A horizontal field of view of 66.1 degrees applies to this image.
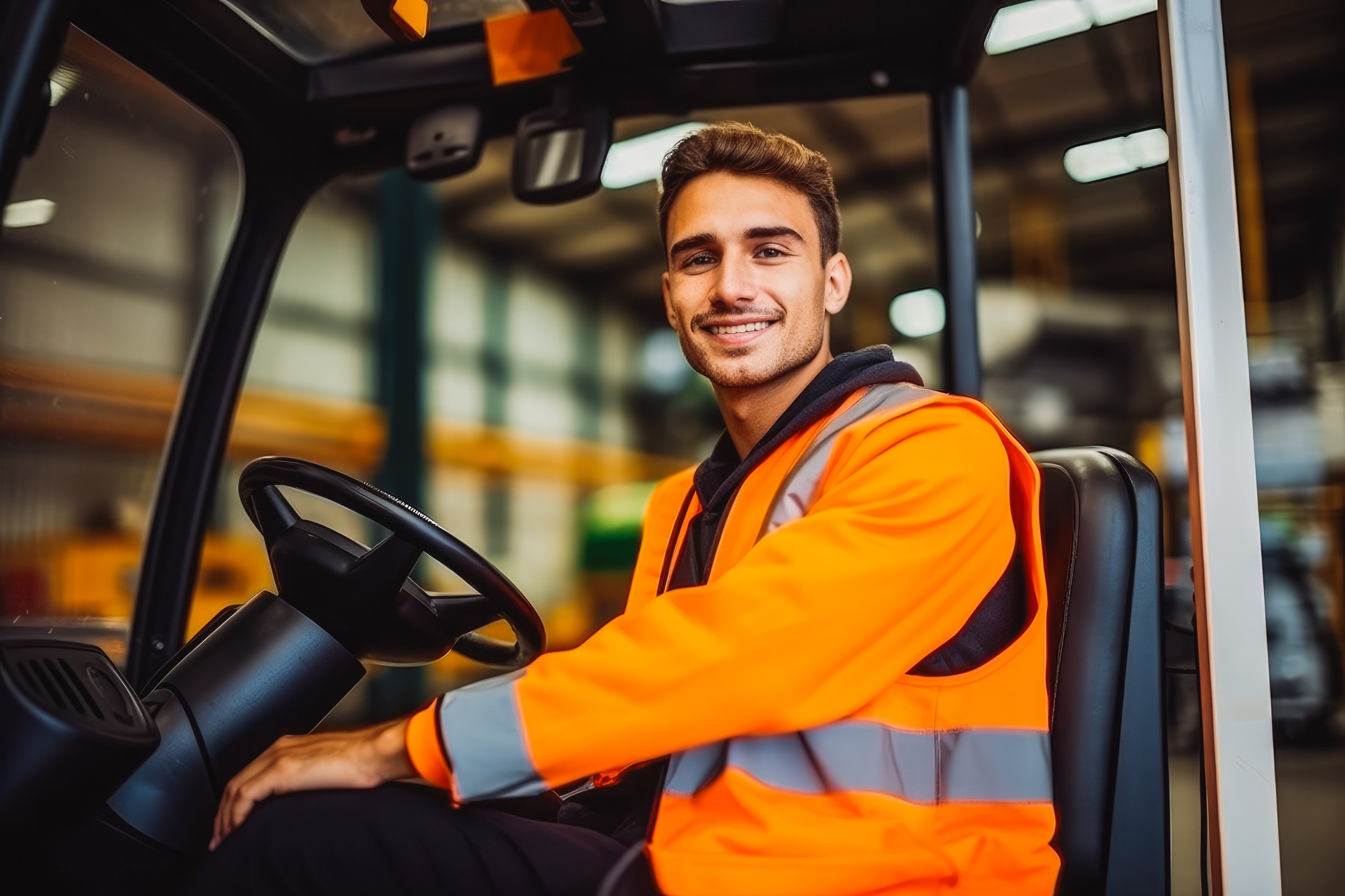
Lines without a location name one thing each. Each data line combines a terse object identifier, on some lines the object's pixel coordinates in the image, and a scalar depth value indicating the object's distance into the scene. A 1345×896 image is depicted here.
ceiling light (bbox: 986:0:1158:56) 3.86
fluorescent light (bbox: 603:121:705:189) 5.43
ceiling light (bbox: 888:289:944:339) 12.52
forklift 0.98
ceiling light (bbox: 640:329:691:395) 12.28
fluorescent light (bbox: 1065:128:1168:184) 7.78
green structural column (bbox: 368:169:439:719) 6.29
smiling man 1.02
